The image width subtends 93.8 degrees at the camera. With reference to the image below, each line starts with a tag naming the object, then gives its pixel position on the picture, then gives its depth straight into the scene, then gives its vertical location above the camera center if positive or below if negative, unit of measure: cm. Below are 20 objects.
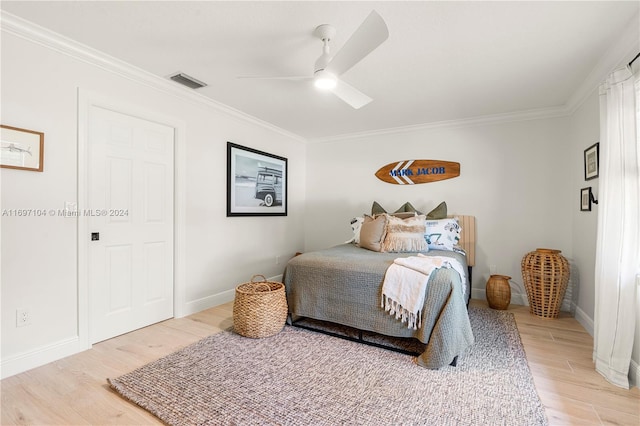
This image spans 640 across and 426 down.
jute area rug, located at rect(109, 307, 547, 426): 160 -108
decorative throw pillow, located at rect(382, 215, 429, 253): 316 -26
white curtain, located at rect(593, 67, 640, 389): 187 -10
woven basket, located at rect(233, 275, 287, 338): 253 -86
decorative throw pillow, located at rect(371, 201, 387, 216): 410 +5
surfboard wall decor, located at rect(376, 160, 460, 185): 404 +58
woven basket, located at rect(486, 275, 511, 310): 333 -89
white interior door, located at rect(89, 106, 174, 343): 244 -8
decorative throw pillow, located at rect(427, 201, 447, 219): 374 +1
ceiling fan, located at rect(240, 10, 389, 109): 161 +97
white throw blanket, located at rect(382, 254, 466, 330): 219 -56
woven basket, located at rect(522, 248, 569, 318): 305 -70
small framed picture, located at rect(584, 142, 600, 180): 265 +48
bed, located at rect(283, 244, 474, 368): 207 -69
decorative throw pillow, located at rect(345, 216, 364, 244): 370 -18
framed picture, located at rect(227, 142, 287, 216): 369 +41
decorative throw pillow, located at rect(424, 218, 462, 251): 339 -24
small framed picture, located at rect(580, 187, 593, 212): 285 +14
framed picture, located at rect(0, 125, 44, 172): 194 +43
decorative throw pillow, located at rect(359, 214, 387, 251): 327 -22
